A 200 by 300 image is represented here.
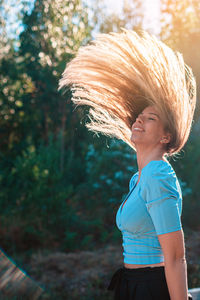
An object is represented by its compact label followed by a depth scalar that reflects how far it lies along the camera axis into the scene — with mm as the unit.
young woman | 1526
